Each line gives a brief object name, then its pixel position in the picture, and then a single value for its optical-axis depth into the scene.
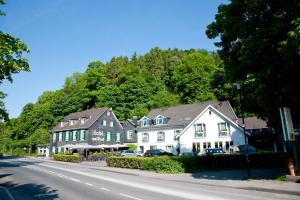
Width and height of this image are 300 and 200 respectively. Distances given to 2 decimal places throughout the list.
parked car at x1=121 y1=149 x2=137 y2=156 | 48.74
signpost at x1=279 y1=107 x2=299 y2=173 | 17.14
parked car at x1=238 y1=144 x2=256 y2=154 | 37.88
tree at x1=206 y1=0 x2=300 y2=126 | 16.23
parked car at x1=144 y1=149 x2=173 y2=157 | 43.12
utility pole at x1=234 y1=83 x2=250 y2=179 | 19.72
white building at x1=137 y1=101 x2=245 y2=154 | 46.50
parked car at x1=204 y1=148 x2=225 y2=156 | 39.20
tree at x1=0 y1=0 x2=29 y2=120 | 8.35
